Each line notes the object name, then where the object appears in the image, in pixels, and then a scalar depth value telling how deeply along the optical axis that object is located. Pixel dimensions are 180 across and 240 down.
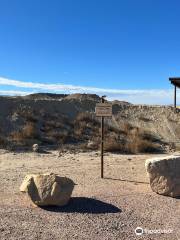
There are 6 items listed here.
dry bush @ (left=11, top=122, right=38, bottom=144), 9.32
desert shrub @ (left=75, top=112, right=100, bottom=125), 12.07
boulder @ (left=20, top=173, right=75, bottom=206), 4.15
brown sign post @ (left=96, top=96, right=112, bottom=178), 5.77
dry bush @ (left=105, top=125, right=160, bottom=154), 8.83
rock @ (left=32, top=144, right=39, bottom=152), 8.34
